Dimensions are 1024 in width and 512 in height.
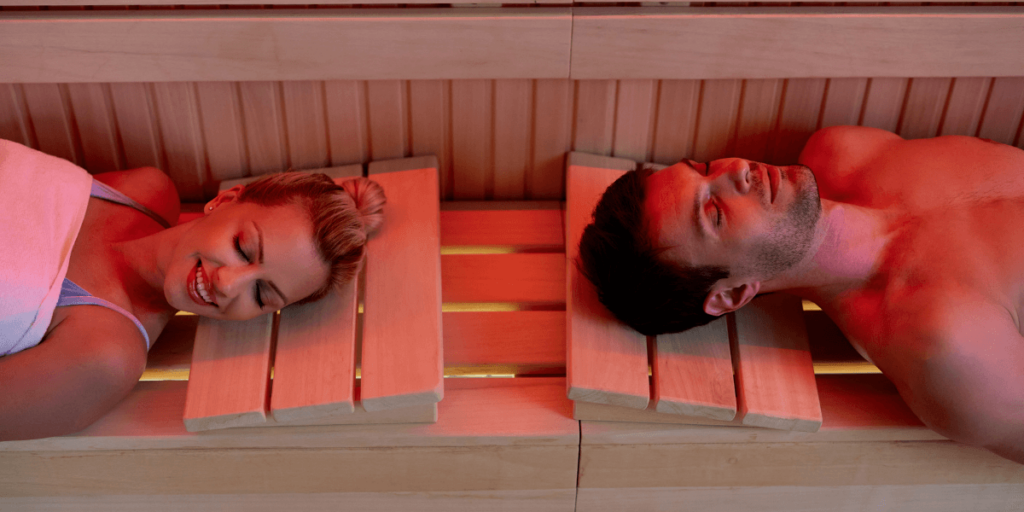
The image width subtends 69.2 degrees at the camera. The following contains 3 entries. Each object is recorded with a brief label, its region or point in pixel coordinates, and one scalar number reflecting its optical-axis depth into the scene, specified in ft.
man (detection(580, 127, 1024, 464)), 4.83
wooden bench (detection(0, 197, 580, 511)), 5.32
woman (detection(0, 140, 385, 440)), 4.89
